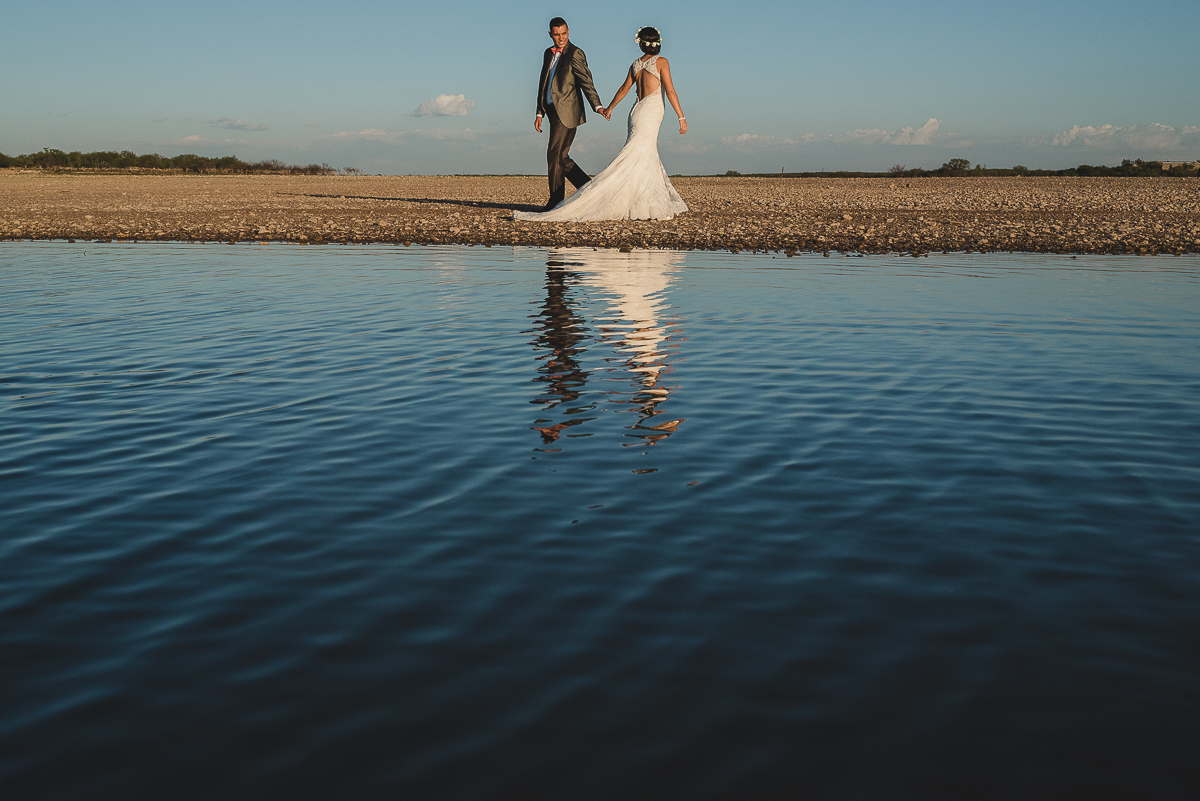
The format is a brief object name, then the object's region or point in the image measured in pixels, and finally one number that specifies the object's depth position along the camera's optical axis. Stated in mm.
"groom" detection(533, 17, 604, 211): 22188
